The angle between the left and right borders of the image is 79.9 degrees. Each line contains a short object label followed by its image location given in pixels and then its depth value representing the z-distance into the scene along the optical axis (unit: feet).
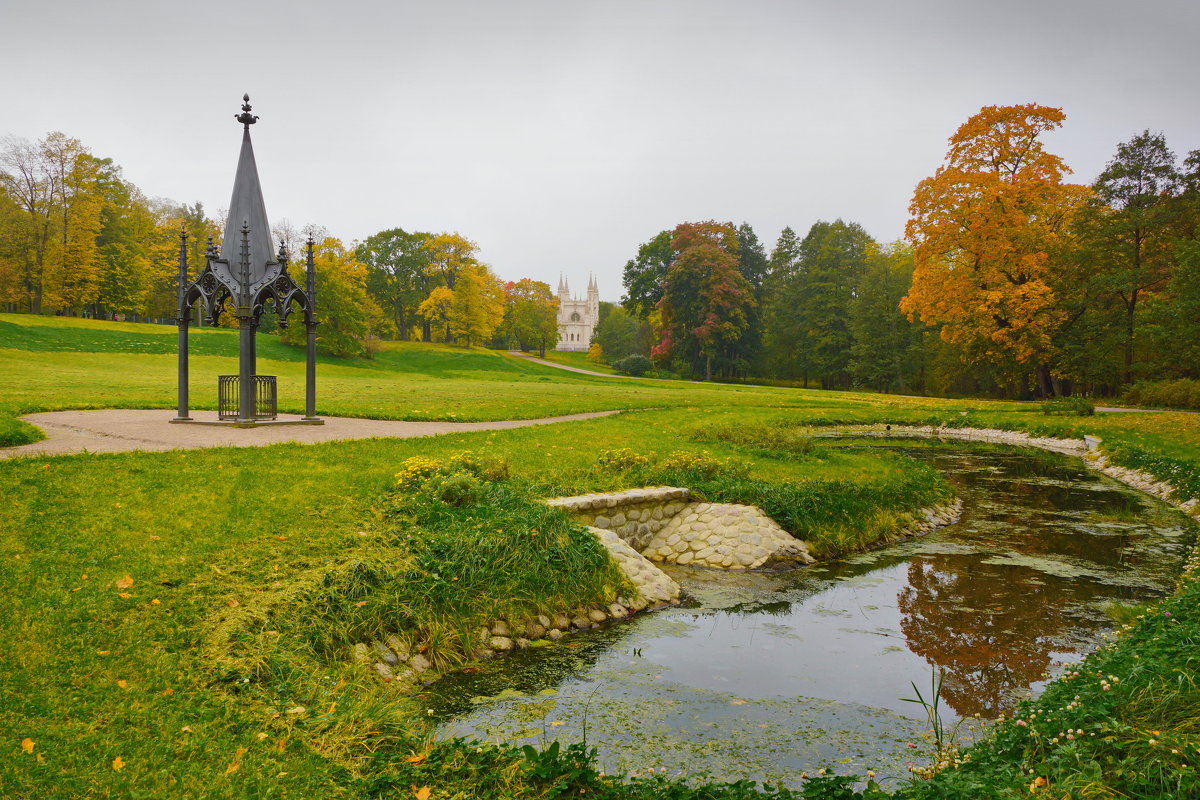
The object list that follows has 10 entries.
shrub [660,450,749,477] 36.60
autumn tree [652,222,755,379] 173.78
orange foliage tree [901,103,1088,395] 101.09
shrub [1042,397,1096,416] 76.59
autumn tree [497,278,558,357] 273.75
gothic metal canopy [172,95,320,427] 45.68
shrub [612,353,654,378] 194.67
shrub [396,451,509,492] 29.37
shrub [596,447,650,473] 36.14
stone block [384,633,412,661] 19.17
